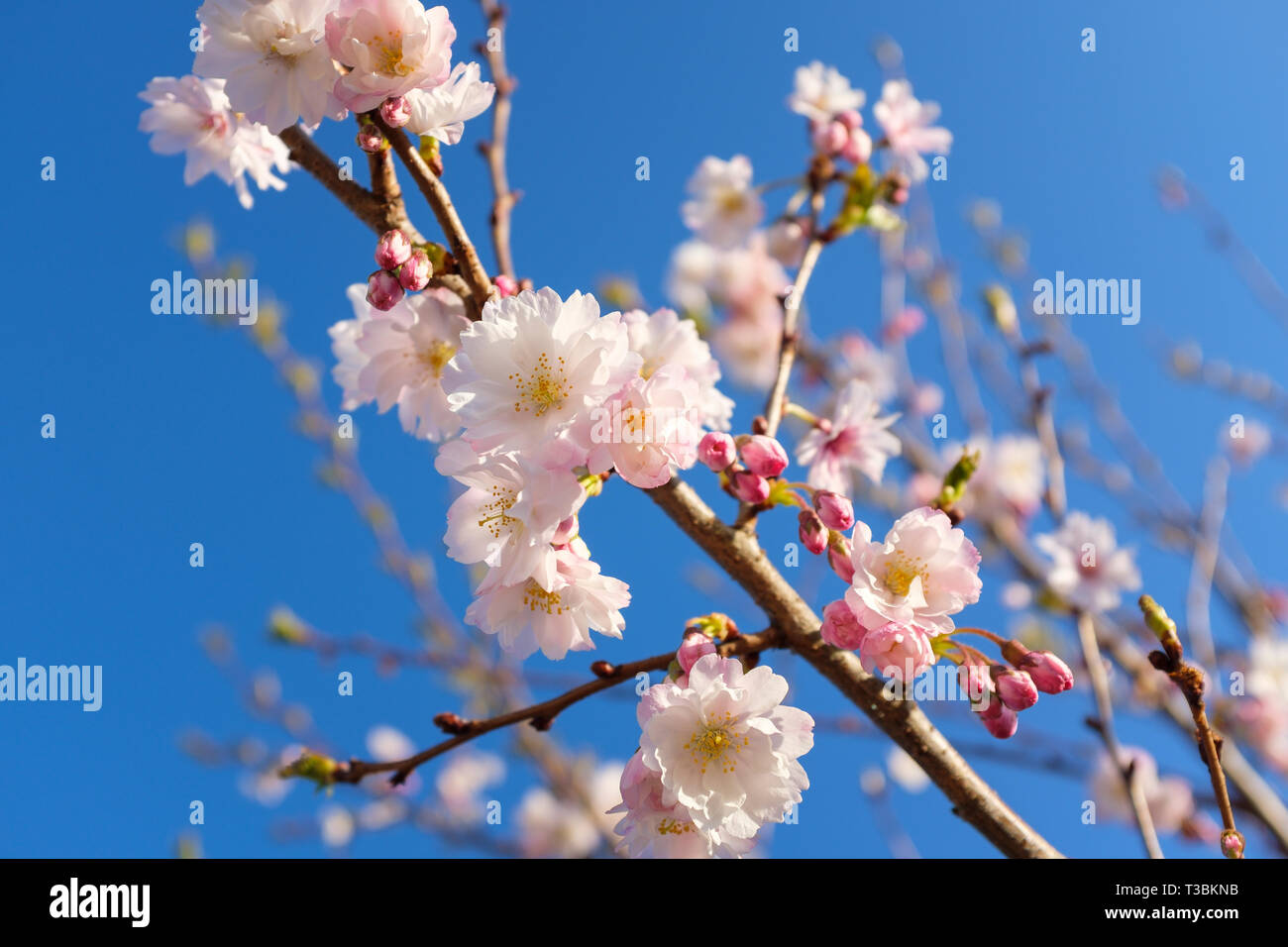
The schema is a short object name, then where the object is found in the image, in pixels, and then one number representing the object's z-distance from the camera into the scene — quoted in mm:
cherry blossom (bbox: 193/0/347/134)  545
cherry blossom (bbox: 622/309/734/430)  577
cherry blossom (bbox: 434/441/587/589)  528
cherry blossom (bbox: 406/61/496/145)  555
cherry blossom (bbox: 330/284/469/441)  574
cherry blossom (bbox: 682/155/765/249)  808
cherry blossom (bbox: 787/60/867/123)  719
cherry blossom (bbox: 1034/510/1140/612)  836
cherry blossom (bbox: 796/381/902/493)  611
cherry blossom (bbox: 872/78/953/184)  721
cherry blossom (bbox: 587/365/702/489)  527
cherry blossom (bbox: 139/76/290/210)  614
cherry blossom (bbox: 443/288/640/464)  529
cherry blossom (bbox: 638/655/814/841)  541
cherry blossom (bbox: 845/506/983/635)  538
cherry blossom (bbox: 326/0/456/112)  536
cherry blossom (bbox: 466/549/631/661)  548
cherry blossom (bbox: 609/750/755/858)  546
